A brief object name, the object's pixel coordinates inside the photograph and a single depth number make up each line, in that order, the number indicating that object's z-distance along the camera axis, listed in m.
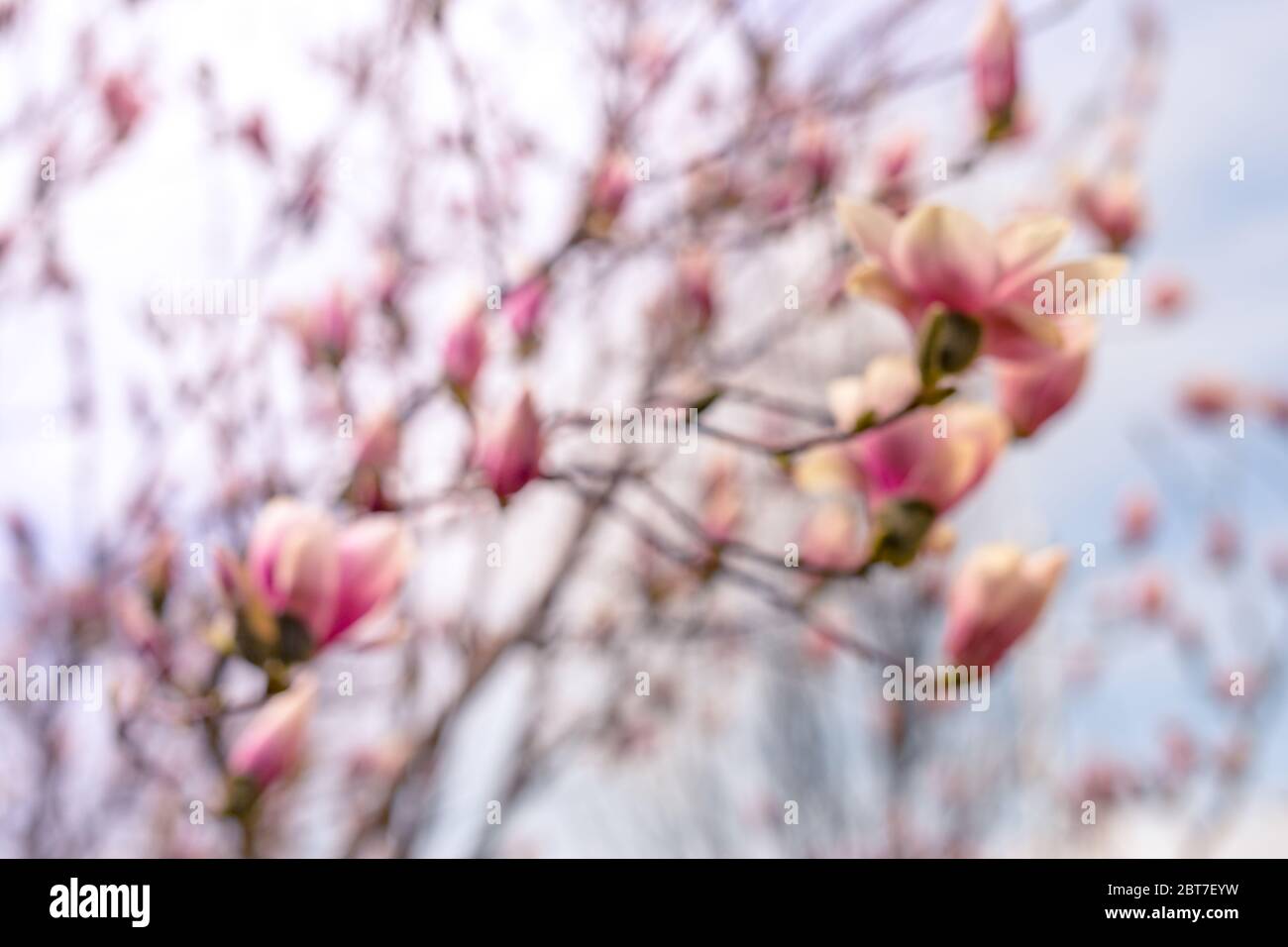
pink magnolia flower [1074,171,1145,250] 1.43
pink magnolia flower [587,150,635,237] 1.30
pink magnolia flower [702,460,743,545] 1.32
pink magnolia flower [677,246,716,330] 1.46
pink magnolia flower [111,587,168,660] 0.88
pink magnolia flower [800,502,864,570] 1.07
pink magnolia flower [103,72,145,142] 1.44
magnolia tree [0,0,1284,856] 0.68
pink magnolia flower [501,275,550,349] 1.05
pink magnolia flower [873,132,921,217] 1.38
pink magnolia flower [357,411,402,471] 0.82
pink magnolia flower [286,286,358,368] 1.08
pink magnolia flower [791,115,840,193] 1.39
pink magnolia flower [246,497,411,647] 0.67
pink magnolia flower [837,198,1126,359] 0.63
